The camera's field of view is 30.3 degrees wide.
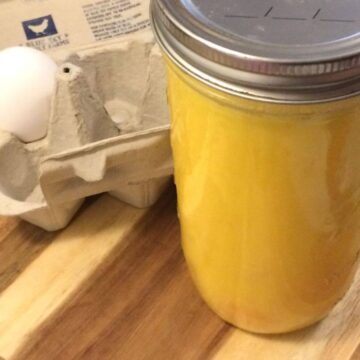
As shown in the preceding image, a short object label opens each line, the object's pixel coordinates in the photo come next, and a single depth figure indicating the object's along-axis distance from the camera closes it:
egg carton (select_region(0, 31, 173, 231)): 0.75
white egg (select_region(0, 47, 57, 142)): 0.81
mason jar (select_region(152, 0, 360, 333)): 0.50
